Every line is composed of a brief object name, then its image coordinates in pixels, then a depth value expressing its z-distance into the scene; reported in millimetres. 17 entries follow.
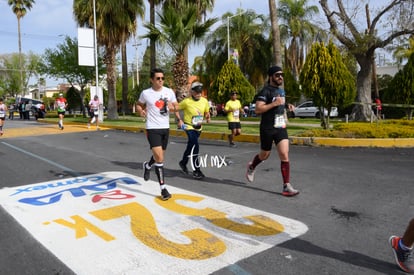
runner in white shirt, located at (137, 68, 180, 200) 5086
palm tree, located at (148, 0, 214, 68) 18688
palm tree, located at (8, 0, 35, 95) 46594
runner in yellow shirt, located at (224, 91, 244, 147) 10492
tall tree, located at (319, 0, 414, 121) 16781
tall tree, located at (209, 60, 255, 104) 16875
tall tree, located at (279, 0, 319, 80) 32969
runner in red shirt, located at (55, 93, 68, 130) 17844
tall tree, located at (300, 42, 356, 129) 11805
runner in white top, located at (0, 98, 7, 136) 15703
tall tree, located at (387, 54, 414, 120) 14320
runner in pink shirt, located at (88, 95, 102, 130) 17539
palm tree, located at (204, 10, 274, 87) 34031
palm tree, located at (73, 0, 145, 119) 21000
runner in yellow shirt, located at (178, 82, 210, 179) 6562
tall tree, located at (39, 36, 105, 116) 27297
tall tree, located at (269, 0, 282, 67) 15070
